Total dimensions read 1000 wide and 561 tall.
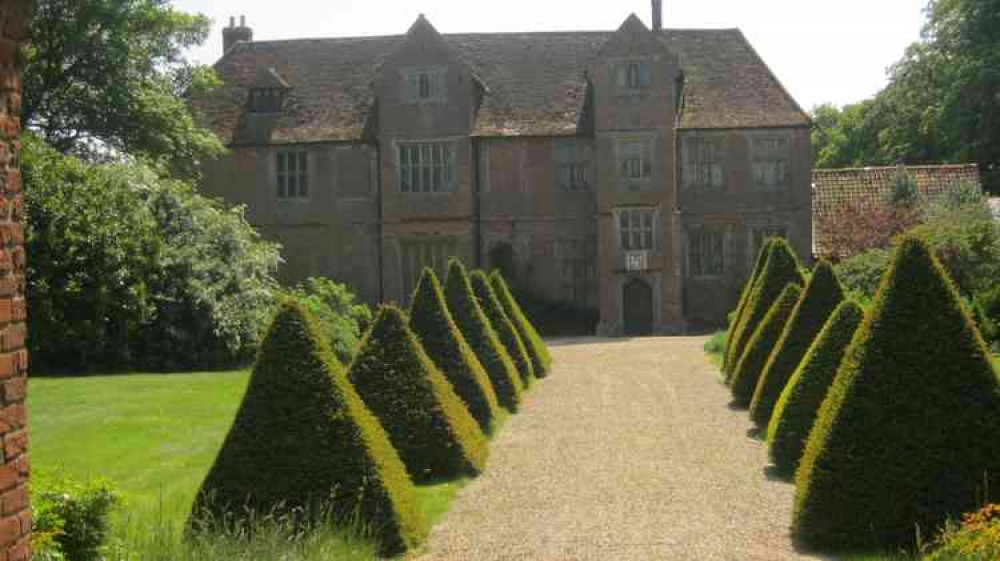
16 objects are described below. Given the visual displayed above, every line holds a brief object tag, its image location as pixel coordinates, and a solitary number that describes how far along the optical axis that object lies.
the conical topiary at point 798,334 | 16.31
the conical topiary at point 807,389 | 13.30
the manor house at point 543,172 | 38.28
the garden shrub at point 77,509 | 8.10
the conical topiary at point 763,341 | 18.69
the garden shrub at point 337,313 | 26.59
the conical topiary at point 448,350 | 16.45
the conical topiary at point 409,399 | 13.41
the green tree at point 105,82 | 32.66
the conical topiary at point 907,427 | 9.52
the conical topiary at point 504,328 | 23.25
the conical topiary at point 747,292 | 25.09
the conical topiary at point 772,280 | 20.91
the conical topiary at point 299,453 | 9.81
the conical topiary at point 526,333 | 25.41
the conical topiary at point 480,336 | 19.48
